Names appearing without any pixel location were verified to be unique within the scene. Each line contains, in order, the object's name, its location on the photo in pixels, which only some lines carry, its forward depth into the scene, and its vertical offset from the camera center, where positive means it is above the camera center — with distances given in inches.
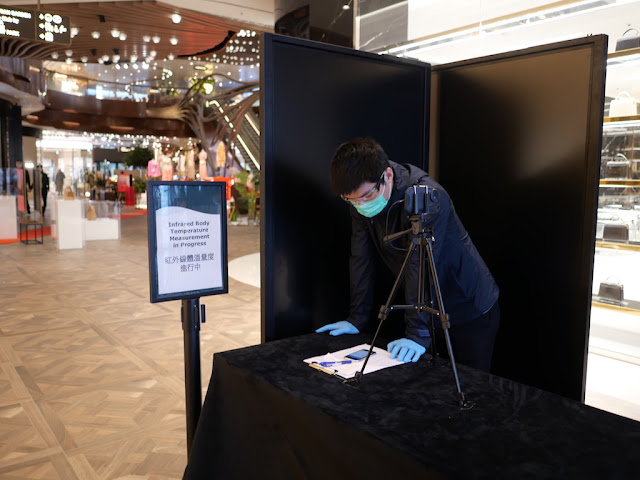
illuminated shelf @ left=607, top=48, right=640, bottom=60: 108.2 +27.8
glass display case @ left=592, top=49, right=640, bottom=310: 116.0 -0.6
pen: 66.6 -21.4
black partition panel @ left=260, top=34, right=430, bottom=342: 83.8 +4.8
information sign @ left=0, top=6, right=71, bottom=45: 257.0 +78.1
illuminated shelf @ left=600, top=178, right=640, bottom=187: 115.7 +2.0
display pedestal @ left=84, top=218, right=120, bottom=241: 435.8 -33.8
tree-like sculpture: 565.9 +119.7
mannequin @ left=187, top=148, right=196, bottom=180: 691.6 +27.7
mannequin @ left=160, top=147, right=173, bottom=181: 713.0 +27.5
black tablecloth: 44.7 -21.8
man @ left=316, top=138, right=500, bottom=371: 65.1 -9.6
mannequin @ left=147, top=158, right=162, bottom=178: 804.1 +28.8
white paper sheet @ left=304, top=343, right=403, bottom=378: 64.5 -21.5
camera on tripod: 56.0 -1.0
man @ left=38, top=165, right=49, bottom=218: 580.1 -0.5
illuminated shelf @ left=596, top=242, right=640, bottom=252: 118.1 -12.0
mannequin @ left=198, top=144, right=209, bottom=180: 671.5 +30.9
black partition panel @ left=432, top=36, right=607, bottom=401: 90.3 +1.6
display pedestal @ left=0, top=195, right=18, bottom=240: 425.7 -26.2
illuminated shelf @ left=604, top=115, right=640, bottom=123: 115.0 +15.5
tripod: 55.7 -8.9
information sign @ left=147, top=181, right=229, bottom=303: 71.4 -7.0
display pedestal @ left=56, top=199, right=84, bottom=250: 380.5 -26.2
